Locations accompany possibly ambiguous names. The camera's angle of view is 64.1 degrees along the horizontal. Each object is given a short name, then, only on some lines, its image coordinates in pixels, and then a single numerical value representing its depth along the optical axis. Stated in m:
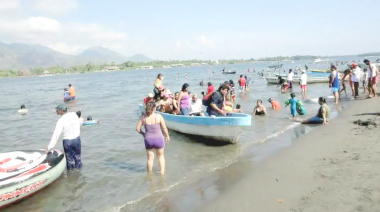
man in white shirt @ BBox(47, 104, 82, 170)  7.43
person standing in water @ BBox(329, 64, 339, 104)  15.89
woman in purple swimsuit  6.94
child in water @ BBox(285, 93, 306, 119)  13.89
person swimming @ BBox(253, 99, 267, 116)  15.27
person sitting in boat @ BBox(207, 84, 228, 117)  10.24
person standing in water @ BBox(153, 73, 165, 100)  12.86
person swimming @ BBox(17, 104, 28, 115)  22.89
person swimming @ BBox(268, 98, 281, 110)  17.19
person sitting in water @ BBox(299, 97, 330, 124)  11.87
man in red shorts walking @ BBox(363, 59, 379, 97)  15.69
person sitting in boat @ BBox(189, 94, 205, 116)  12.19
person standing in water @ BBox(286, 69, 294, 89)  27.56
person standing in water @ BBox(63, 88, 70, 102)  28.61
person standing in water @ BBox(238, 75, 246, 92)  28.52
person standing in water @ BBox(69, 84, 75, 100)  28.69
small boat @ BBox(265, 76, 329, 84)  32.16
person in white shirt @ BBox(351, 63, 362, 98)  16.71
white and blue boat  9.74
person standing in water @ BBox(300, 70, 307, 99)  22.28
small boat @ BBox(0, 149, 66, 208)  6.43
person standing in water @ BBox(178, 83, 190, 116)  12.08
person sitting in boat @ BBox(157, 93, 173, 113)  13.53
